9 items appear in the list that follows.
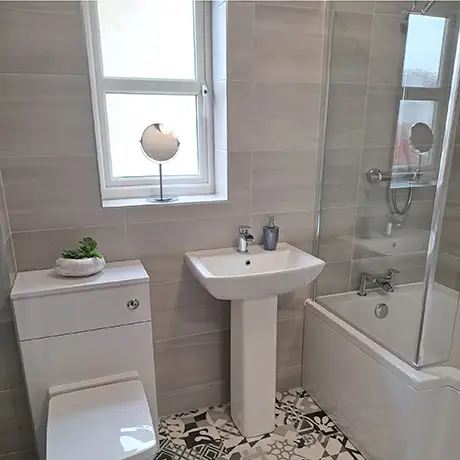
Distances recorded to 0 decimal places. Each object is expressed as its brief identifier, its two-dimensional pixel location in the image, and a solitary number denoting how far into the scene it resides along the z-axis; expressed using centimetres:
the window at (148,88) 176
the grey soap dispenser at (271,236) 189
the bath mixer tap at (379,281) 208
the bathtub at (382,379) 146
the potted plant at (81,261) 152
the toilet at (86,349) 137
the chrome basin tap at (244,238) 184
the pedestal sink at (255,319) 164
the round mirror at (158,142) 177
